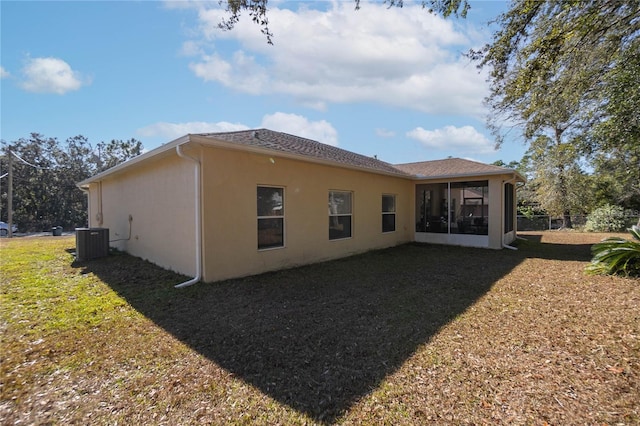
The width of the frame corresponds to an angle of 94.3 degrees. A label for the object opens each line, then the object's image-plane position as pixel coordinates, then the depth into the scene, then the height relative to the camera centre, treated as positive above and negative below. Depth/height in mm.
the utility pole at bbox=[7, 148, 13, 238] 18547 +574
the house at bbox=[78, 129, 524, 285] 6027 +158
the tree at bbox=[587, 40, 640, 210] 6066 +2162
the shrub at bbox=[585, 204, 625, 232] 17828 -761
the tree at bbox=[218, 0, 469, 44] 4195 +2854
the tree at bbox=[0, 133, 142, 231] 26406 +2779
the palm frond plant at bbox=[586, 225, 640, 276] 6121 -1073
